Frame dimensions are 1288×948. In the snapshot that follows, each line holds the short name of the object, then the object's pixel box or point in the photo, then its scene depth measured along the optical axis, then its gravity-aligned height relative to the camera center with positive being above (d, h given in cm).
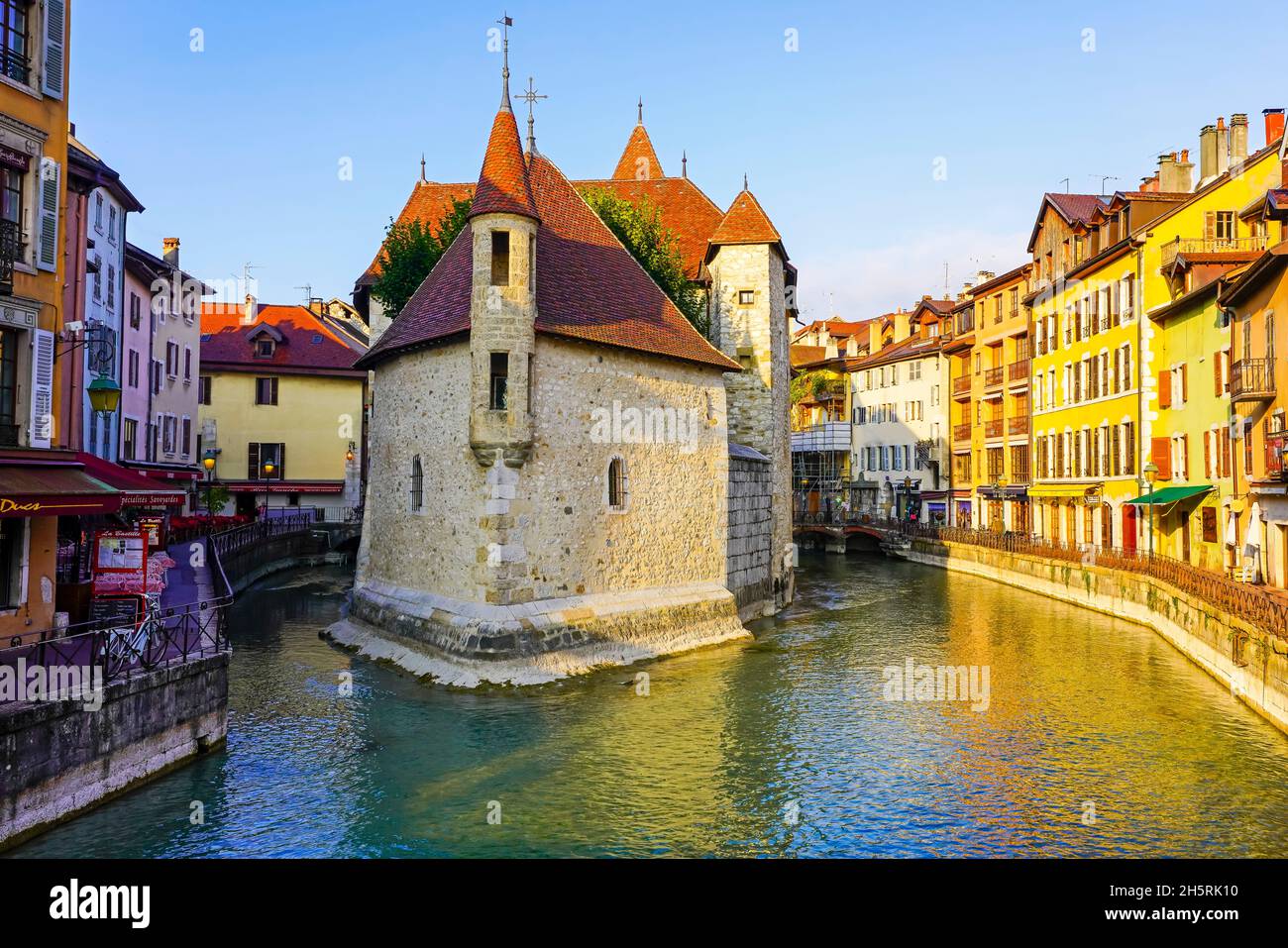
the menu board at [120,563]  1463 -112
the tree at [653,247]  3027 +822
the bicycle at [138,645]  1235 -214
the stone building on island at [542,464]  1995 +73
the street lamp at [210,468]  3068 +85
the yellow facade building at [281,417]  4822 +399
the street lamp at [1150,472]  2923 +80
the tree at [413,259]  3006 +762
